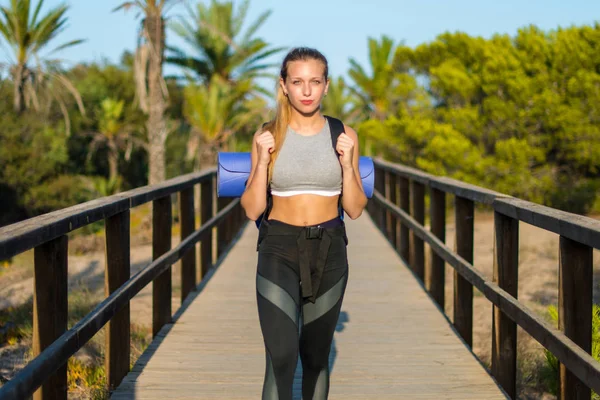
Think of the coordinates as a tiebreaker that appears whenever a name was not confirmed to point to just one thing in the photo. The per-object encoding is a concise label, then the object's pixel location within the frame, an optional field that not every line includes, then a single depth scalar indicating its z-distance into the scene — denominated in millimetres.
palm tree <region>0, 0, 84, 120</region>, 30969
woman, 3453
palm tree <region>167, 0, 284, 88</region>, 32906
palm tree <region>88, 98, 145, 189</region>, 41219
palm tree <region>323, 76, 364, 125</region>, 39375
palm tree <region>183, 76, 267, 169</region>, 31203
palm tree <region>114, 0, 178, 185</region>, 22219
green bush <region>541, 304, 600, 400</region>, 5129
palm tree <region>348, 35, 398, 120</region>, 35469
